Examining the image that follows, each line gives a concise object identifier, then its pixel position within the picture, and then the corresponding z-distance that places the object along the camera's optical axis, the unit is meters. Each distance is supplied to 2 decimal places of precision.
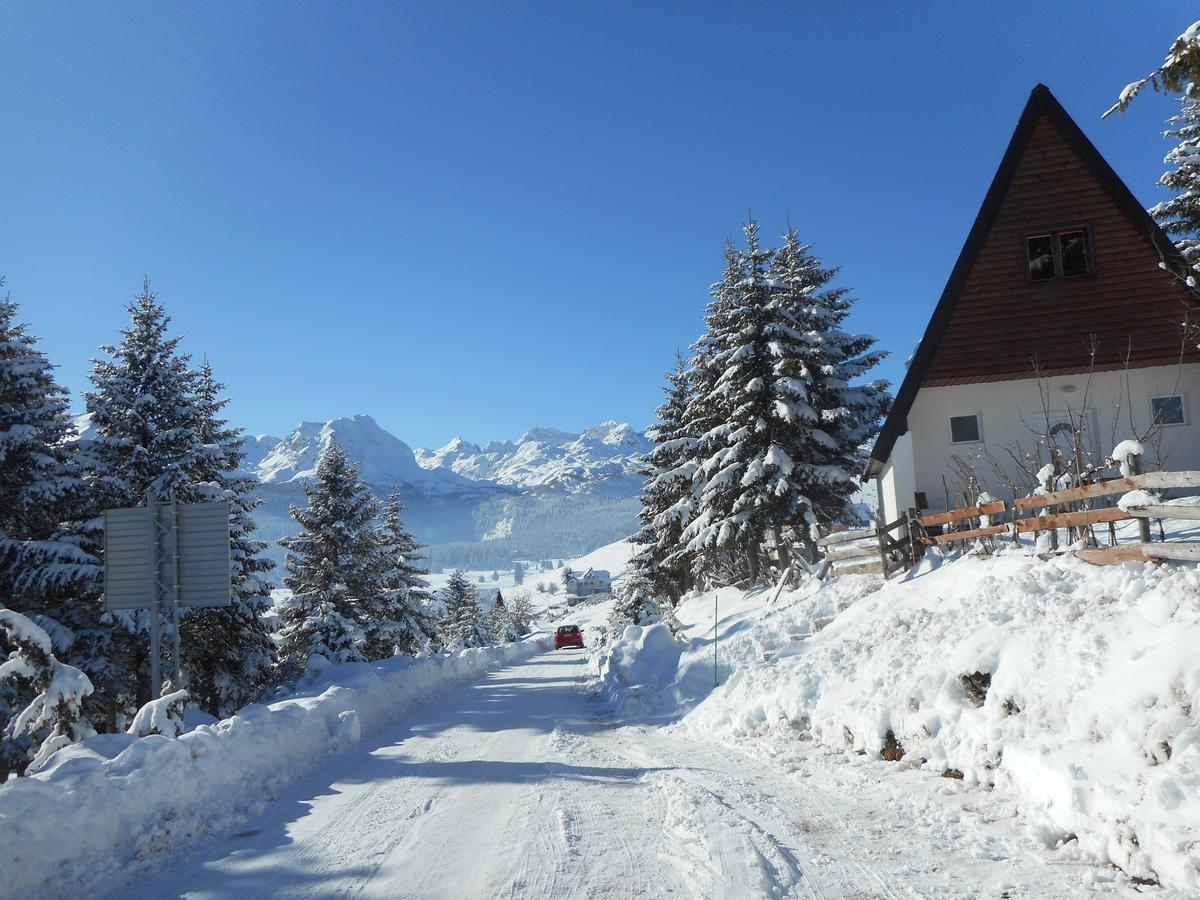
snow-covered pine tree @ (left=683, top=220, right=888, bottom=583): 20.86
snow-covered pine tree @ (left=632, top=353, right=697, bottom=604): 27.73
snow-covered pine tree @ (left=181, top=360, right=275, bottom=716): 17.38
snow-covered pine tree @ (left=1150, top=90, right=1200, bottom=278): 18.58
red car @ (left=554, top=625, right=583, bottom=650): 50.78
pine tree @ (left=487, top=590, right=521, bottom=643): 73.38
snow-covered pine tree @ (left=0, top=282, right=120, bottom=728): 14.26
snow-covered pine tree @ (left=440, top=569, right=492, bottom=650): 57.22
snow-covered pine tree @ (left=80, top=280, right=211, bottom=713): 15.94
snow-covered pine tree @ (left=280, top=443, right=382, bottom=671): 23.88
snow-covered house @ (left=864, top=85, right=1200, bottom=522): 15.41
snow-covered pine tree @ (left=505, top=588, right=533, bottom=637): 97.42
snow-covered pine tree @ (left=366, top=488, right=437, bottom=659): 26.67
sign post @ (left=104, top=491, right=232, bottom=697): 10.64
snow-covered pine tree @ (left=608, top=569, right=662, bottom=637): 32.08
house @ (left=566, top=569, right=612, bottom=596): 186.05
